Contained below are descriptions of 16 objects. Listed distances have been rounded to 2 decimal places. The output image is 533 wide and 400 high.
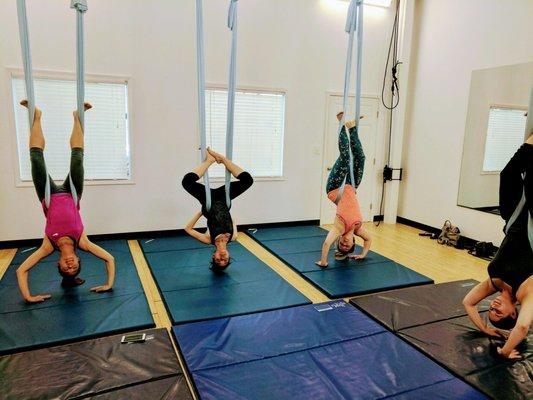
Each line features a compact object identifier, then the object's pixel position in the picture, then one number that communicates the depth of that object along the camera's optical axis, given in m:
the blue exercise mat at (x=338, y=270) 3.88
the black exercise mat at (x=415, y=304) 3.18
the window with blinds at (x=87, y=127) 4.83
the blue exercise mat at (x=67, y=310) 2.80
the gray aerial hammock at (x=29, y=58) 2.81
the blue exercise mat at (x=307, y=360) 2.30
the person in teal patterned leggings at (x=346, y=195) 4.33
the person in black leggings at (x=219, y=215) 3.80
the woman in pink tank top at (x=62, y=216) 3.28
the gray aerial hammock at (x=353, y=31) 3.83
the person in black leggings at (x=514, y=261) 2.50
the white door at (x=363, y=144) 6.26
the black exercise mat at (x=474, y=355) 2.36
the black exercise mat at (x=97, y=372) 2.21
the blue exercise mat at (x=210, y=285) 3.34
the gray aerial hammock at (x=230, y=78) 3.29
